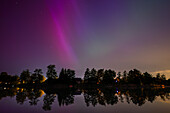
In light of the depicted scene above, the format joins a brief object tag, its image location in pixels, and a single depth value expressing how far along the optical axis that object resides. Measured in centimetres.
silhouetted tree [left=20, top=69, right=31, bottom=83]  9709
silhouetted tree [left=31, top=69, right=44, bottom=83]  8241
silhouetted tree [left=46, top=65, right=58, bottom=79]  7418
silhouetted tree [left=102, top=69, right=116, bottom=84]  7909
